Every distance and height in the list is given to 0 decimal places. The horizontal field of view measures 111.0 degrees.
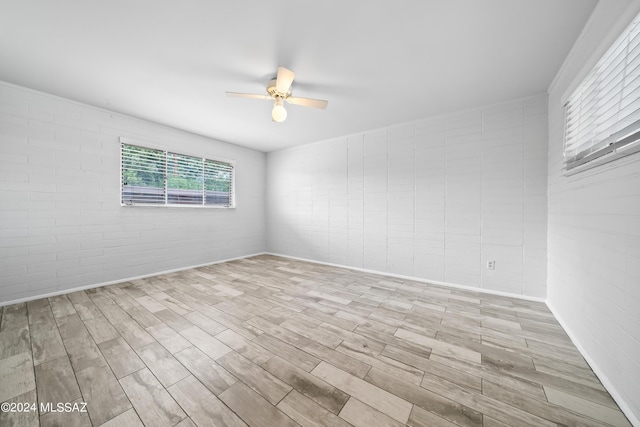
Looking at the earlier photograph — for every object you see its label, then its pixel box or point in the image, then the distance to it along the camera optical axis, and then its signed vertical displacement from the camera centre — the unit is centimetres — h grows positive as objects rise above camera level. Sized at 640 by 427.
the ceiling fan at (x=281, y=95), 225 +132
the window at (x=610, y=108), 124 +71
